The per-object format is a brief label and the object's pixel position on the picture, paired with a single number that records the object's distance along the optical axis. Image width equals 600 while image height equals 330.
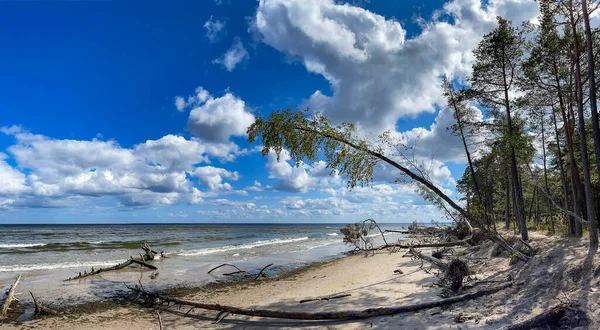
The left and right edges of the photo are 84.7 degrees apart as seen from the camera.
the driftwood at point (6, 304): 11.05
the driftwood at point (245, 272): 18.39
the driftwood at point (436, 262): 10.87
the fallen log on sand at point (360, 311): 8.44
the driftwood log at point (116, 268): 18.09
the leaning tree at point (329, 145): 11.31
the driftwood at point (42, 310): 11.47
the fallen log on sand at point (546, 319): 6.02
